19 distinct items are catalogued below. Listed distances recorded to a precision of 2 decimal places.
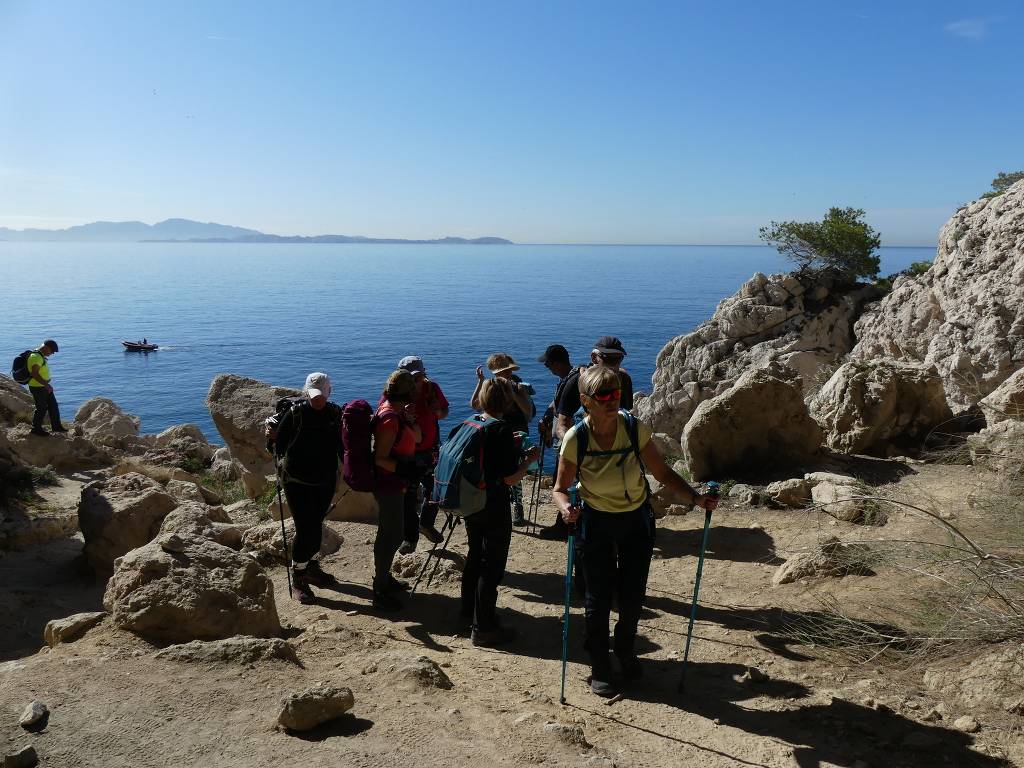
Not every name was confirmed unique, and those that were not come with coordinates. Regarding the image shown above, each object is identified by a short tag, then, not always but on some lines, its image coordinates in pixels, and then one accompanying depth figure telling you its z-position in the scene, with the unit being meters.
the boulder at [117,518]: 7.60
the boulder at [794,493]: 8.92
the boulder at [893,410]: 10.41
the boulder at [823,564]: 6.34
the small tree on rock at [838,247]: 27.59
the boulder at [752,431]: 10.03
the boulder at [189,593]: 5.18
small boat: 67.43
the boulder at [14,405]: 18.27
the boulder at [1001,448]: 6.70
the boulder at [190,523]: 5.98
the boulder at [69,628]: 5.16
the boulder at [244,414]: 10.92
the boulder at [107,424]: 20.64
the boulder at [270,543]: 7.91
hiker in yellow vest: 16.12
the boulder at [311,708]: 3.88
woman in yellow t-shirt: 4.49
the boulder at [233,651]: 4.68
